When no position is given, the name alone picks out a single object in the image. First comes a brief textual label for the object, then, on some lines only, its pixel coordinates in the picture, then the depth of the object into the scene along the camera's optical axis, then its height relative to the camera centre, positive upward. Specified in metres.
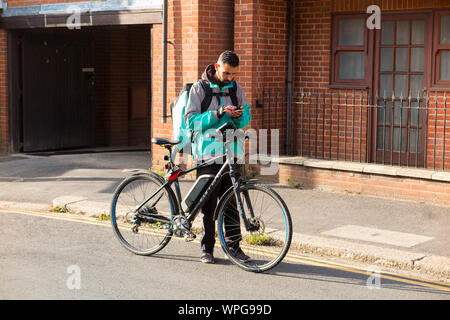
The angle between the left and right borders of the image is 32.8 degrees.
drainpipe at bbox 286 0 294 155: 11.83 +0.42
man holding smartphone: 6.61 -0.18
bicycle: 6.47 -1.05
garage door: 14.78 +0.05
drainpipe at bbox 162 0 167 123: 11.39 +0.63
